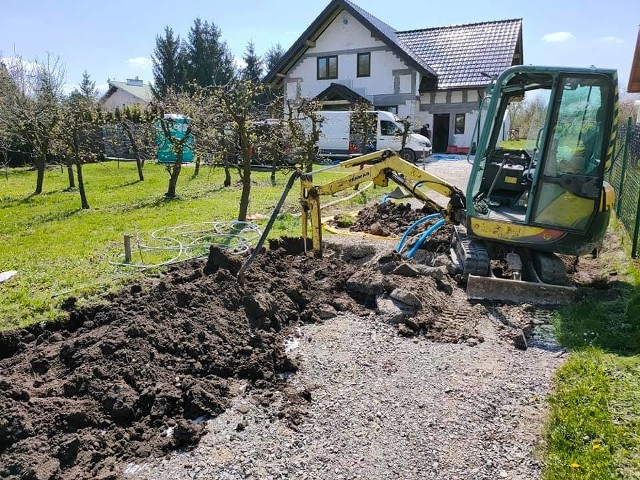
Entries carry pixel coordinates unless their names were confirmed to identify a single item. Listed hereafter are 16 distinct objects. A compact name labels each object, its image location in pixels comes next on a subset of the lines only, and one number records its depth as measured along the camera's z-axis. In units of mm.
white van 21458
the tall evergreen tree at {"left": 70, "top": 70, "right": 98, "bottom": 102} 45956
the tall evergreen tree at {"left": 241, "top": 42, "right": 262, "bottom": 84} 48369
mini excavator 5703
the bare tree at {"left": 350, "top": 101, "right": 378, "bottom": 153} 17989
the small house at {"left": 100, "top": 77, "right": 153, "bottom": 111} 44781
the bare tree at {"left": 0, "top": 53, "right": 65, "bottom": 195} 13789
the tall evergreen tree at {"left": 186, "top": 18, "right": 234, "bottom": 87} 43250
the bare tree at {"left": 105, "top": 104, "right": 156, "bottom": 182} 16173
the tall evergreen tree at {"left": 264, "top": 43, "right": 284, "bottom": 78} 50344
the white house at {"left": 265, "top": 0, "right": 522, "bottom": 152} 25625
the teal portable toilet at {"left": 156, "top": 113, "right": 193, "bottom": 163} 14393
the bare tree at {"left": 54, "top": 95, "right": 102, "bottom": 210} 12320
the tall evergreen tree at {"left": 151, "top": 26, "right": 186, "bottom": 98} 43844
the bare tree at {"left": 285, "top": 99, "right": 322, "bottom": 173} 13274
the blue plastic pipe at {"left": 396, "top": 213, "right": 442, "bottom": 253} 7657
